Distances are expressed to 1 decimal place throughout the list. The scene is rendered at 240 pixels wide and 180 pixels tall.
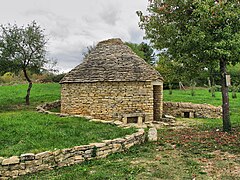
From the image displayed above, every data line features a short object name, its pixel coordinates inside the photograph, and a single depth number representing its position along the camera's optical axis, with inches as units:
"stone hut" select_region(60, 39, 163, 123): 516.7
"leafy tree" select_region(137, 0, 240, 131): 357.4
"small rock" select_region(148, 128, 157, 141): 347.9
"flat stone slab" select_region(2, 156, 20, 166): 219.9
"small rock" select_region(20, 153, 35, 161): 227.0
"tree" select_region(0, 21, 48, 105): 680.4
